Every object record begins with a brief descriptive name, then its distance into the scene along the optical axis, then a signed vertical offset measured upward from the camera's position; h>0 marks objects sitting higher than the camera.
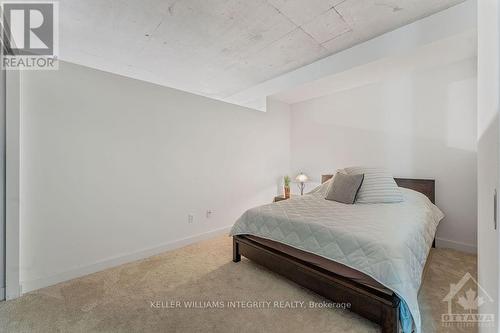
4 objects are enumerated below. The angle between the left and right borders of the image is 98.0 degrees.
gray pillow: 2.69 -0.28
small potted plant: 4.05 -0.38
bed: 1.37 -0.71
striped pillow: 2.58 -0.27
